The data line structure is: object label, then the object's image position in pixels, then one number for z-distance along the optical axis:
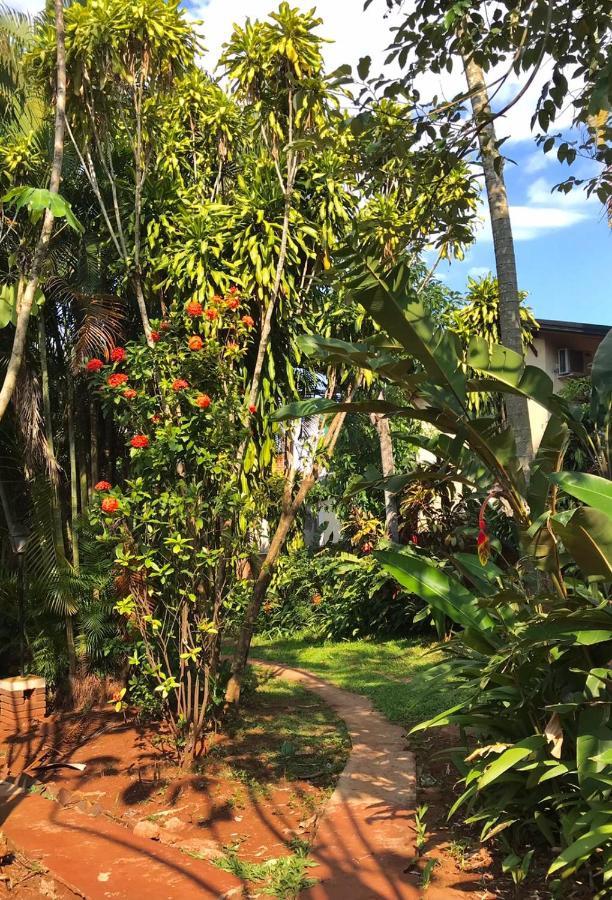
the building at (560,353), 17.80
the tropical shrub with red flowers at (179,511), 5.52
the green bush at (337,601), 12.39
